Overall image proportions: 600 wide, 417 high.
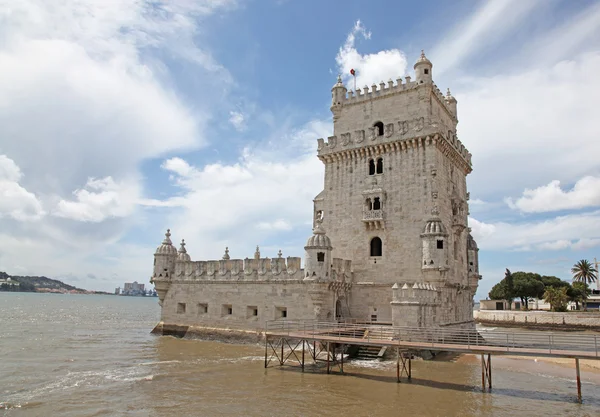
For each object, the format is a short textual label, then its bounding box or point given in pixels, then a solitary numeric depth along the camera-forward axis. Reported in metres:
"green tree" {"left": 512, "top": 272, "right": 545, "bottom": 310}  72.25
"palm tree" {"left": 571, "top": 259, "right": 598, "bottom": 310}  70.12
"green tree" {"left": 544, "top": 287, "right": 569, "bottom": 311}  61.25
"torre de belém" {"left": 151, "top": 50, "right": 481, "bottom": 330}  28.06
